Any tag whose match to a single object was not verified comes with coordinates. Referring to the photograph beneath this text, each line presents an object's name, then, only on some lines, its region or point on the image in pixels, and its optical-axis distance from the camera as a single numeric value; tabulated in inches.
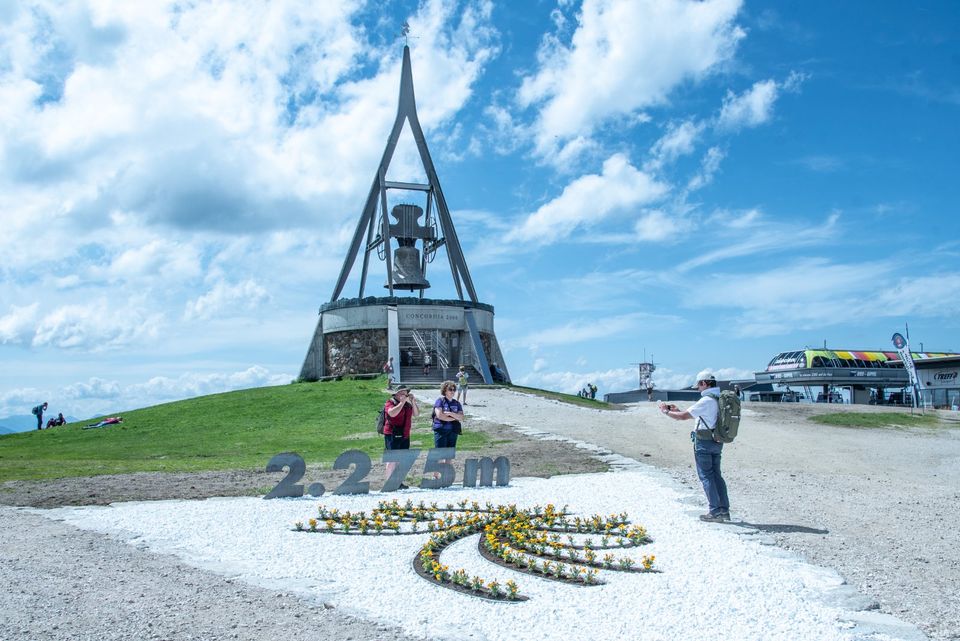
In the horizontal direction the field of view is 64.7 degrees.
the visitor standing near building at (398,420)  513.7
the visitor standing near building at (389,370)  1370.2
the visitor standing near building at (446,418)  515.2
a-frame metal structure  1859.0
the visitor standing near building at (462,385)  1147.5
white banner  1414.9
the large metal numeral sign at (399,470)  458.6
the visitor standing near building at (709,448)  360.8
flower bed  265.7
